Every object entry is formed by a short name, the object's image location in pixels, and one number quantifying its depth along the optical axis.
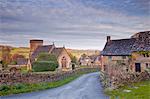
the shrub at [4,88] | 8.98
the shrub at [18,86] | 9.53
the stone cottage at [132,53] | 14.42
